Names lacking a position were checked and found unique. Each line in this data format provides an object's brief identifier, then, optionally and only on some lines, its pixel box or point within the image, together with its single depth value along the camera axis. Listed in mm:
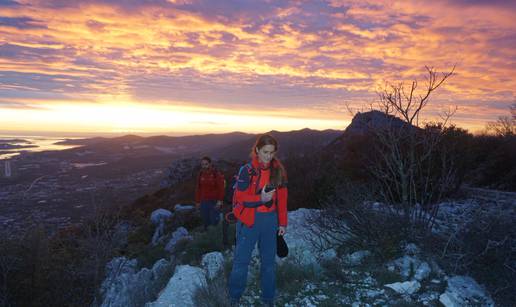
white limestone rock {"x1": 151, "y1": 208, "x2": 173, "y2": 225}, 14445
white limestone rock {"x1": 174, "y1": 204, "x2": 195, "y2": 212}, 14199
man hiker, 8625
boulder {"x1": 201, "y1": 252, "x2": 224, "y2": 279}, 4855
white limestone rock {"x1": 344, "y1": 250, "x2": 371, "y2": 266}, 4954
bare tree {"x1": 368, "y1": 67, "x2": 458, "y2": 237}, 5328
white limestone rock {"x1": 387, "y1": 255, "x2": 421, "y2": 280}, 4387
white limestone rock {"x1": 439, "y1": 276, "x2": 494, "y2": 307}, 3660
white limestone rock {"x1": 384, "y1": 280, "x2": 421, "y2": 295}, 3953
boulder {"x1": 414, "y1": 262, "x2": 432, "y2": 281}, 4250
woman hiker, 3461
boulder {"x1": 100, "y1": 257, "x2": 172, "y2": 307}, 4657
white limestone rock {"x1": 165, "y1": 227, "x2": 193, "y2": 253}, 8564
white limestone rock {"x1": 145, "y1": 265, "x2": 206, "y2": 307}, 3957
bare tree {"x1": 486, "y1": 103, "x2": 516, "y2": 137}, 23262
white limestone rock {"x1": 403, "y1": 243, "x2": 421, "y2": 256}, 4918
